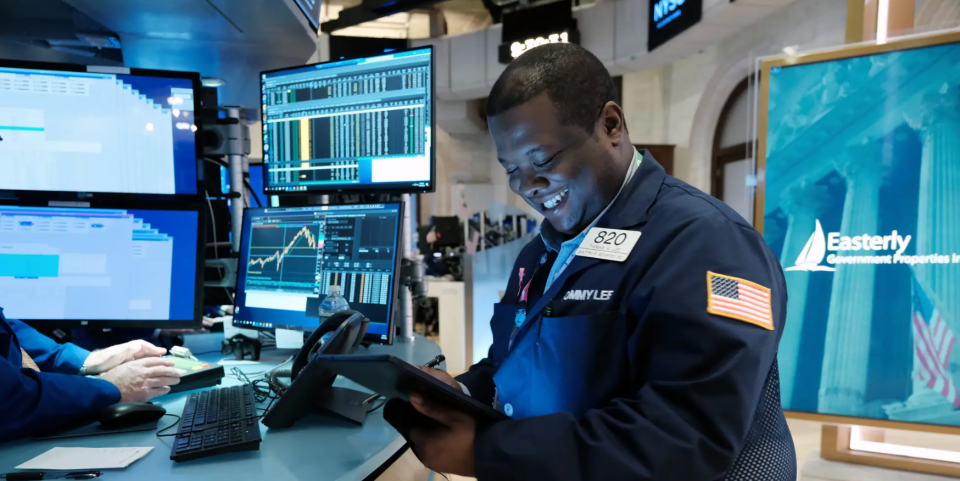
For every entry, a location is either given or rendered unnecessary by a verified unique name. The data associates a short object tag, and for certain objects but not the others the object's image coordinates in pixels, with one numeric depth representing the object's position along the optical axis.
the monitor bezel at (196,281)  1.49
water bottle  1.49
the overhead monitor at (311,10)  1.80
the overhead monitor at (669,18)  4.76
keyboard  0.93
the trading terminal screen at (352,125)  1.61
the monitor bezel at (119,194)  1.53
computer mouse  1.06
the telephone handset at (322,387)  1.00
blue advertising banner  2.36
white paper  0.87
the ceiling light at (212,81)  2.05
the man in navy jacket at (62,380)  0.99
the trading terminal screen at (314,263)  1.50
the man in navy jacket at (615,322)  0.70
